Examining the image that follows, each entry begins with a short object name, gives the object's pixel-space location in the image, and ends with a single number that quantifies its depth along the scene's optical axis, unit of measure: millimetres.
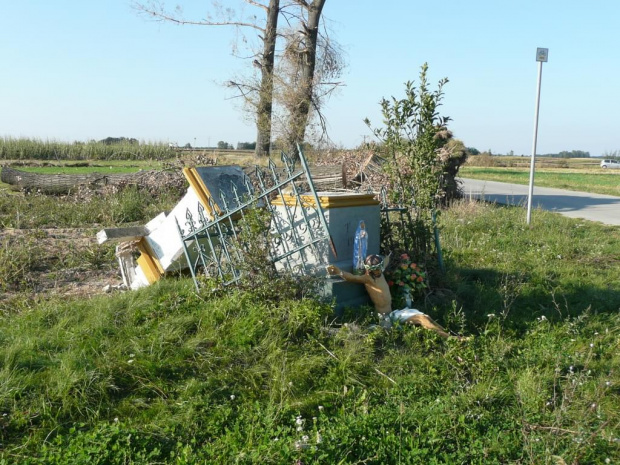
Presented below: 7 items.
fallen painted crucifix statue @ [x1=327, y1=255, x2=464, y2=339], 4988
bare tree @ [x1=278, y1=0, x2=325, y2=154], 15867
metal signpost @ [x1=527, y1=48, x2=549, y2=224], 11062
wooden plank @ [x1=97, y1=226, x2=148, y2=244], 5938
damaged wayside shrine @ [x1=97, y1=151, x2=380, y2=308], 5250
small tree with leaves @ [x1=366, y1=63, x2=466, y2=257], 6125
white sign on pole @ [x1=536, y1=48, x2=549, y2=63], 11039
